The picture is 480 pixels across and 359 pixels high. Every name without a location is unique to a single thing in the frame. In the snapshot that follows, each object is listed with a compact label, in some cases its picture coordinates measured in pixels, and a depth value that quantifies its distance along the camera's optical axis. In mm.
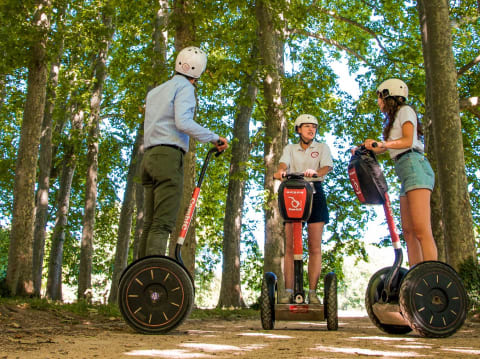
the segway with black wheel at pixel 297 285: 5262
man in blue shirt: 4684
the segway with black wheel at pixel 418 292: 4418
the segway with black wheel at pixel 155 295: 4430
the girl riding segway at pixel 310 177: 5516
